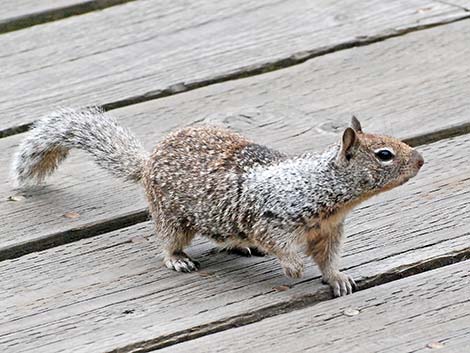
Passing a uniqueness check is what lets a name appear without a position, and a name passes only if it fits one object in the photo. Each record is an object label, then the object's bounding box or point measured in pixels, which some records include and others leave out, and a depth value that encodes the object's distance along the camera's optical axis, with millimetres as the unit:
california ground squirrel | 5187
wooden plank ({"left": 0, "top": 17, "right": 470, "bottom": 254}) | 5668
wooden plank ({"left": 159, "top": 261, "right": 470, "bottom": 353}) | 4219
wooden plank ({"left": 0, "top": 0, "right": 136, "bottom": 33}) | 7441
